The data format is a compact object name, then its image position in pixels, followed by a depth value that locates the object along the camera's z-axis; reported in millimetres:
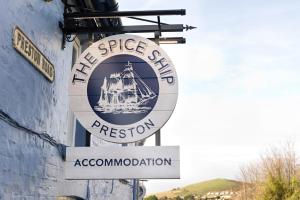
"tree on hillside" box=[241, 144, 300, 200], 18203
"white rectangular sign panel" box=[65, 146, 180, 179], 4090
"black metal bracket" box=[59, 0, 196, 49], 4891
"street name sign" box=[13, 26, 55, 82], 4000
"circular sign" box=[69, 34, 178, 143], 4250
